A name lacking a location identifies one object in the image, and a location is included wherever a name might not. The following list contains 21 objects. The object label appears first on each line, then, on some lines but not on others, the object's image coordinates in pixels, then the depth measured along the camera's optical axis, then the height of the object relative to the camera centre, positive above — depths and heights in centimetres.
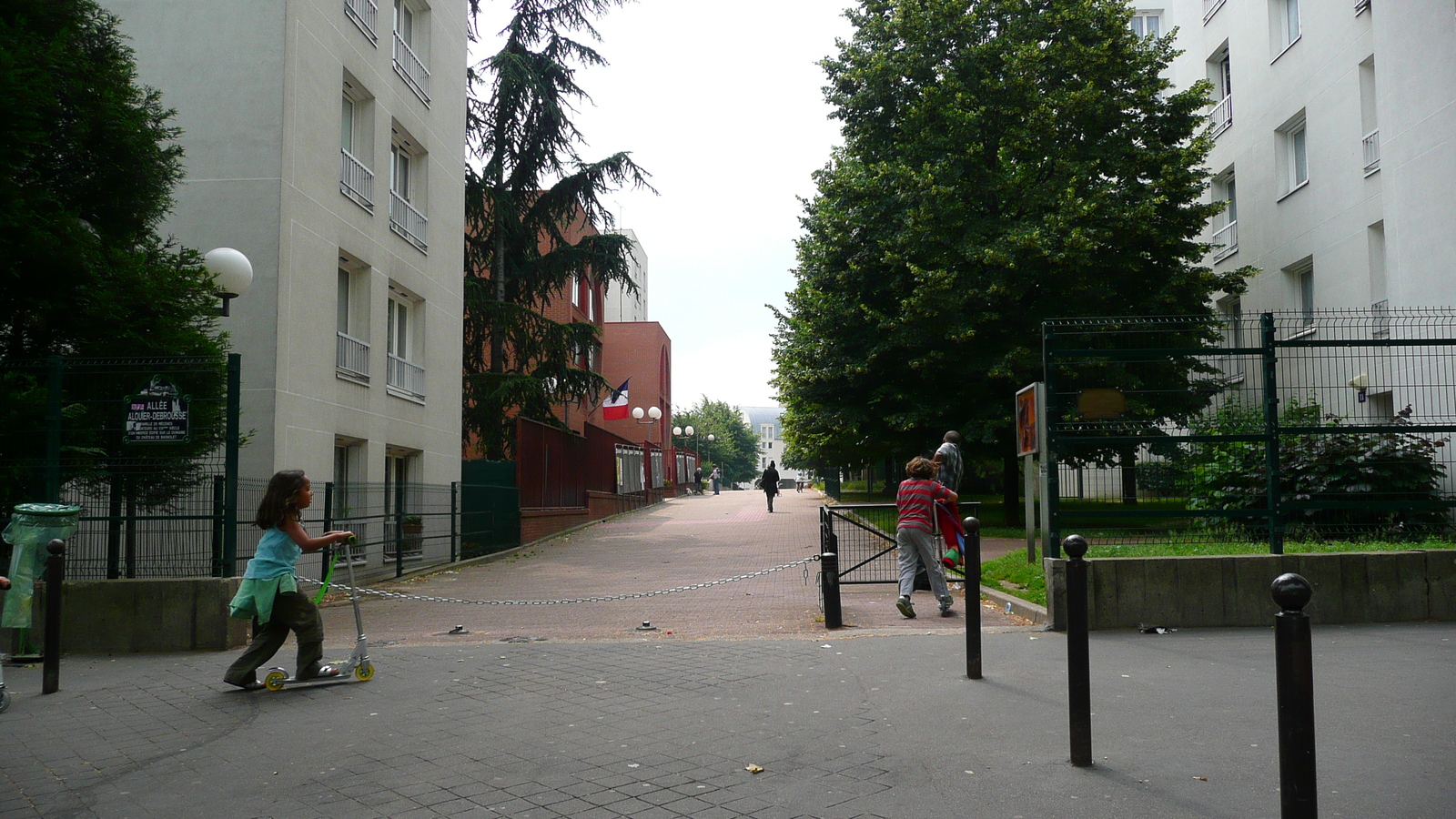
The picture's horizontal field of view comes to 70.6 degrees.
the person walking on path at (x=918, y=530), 1036 -64
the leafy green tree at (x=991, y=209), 2098 +538
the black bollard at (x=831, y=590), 971 -116
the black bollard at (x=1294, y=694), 312 -72
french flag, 4420 +261
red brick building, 6731 +704
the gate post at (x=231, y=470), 938 +1
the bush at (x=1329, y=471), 963 -9
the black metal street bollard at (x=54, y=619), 706 -101
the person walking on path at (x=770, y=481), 3812 -54
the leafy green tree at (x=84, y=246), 935 +216
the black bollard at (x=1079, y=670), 482 -97
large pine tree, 2636 +668
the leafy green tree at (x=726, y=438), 10144 +326
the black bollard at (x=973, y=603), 680 -91
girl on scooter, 710 -83
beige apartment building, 1448 +413
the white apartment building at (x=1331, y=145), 1573 +618
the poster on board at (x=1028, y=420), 1146 +52
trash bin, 800 -56
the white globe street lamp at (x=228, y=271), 1071 +211
